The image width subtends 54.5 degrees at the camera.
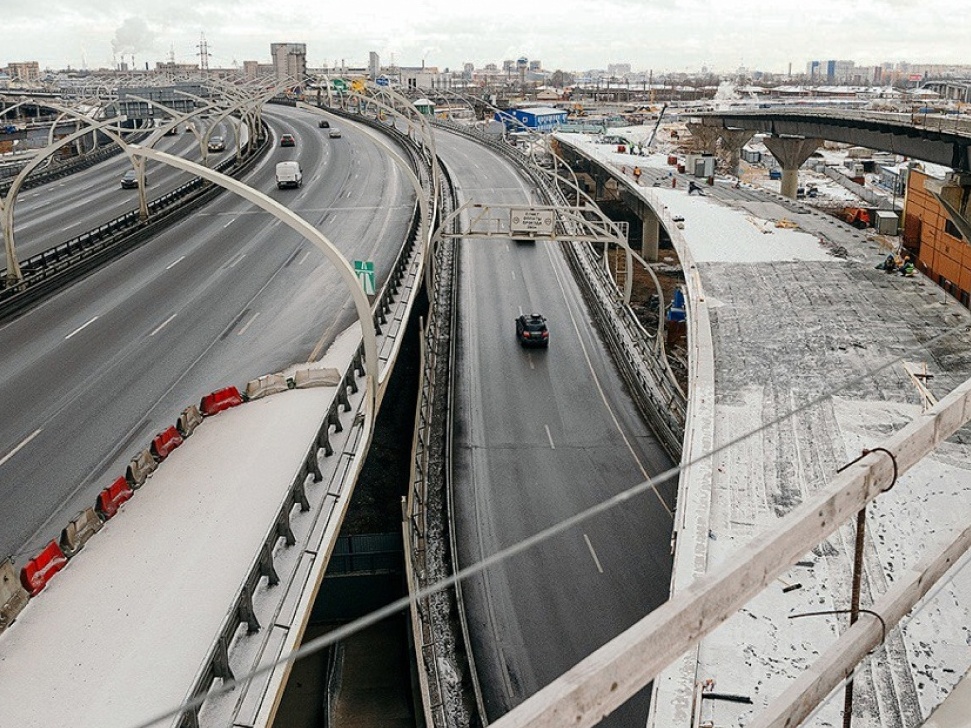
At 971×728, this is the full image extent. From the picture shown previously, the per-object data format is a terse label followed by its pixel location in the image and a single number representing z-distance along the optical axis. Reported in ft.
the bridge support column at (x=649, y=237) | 219.20
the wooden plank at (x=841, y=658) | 16.42
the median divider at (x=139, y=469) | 51.31
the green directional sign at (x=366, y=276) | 91.85
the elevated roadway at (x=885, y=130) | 136.36
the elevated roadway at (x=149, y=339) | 59.26
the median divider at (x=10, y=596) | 37.93
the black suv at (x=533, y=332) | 122.93
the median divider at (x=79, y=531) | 43.91
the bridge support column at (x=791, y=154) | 263.70
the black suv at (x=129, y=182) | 204.11
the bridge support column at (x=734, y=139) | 327.26
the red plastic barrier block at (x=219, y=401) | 64.39
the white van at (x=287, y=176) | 194.29
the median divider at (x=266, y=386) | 66.95
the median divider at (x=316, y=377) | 68.85
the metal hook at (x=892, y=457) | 16.20
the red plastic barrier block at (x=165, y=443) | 55.42
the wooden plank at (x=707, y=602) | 11.85
